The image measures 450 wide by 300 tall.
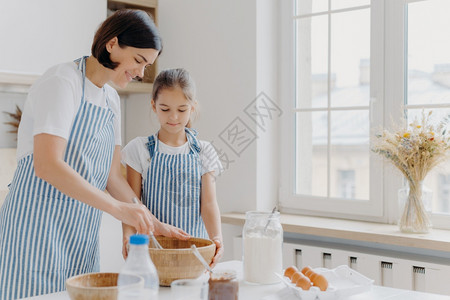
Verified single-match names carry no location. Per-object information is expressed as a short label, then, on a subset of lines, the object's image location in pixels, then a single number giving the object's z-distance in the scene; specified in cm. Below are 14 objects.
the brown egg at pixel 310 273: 133
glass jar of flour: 143
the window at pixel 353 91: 246
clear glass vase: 226
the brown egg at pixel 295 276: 132
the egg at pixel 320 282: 129
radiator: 219
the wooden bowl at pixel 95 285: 105
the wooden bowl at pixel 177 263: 131
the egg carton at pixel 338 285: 127
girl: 182
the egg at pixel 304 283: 128
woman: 148
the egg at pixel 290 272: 138
